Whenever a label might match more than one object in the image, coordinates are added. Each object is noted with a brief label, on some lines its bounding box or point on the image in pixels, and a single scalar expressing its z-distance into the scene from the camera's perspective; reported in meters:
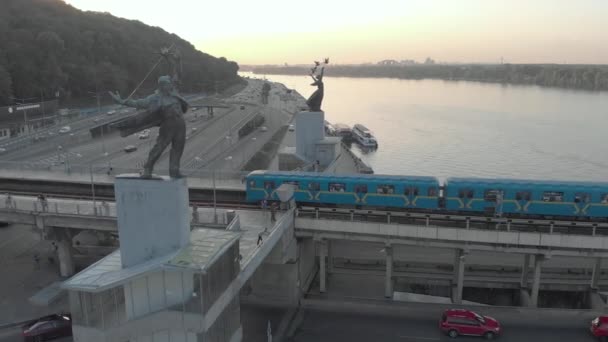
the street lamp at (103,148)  65.06
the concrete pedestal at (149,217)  15.92
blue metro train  27.11
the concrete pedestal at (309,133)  36.62
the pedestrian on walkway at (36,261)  29.86
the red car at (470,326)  21.61
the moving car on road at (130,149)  66.56
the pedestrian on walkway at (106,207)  26.24
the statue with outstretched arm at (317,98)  37.06
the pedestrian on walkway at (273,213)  24.99
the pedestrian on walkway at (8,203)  27.33
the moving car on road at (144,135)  79.25
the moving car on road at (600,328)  21.28
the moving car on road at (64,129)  70.47
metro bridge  24.39
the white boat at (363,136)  84.00
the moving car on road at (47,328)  21.52
